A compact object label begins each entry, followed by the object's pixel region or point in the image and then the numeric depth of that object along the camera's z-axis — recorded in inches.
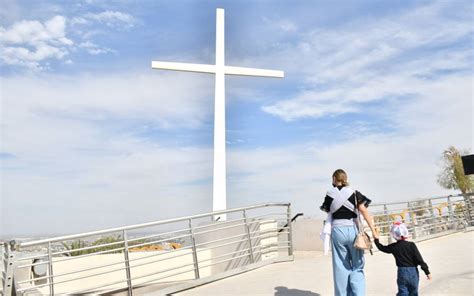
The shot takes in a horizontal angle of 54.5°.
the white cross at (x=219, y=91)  701.9
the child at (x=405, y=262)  200.1
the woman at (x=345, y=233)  207.6
